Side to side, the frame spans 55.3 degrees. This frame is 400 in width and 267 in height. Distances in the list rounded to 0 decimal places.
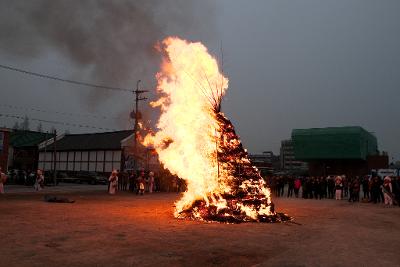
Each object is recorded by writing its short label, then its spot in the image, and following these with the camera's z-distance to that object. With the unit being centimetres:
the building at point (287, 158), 16352
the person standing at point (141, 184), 2940
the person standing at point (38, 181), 3100
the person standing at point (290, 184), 3078
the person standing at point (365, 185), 2725
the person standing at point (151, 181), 3225
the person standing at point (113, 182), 2922
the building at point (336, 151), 6744
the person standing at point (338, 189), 2722
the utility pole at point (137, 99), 3580
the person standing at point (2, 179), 2580
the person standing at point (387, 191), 2372
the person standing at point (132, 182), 3297
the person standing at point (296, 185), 2938
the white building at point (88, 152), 5000
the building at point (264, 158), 7422
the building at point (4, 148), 4144
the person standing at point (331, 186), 2919
